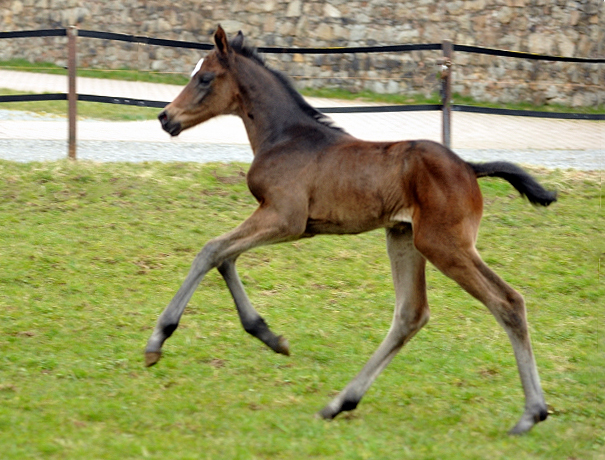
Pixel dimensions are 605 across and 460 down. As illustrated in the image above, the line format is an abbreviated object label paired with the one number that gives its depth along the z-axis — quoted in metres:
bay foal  8.23
